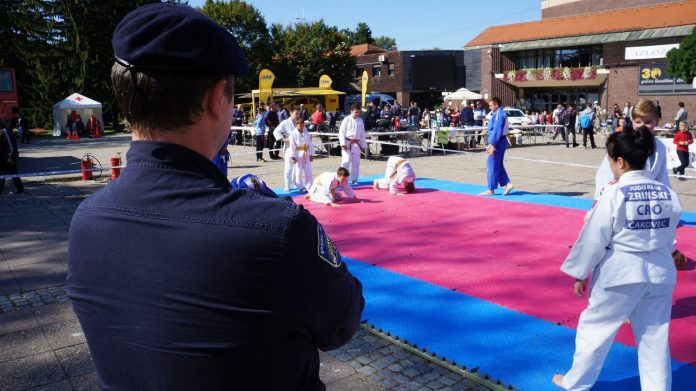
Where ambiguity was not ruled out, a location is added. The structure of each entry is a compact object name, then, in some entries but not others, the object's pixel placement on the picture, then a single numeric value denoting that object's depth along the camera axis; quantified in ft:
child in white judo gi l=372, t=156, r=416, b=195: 37.42
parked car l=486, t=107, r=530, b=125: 94.96
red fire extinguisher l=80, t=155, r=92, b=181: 45.91
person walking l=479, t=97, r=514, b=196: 35.37
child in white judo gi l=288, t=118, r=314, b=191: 39.81
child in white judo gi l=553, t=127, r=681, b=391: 10.54
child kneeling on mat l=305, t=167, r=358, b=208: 34.32
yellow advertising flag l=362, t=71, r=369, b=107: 84.74
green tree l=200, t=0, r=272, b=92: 174.50
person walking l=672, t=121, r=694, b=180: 41.81
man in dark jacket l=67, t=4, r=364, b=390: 3.36
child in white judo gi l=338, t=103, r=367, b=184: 42.37
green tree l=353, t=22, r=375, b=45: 342.64
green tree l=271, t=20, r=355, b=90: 176.65
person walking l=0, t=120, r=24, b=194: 39.70
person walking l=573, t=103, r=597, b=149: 69.97
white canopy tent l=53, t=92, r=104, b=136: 108.37
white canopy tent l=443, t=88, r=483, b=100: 103.86
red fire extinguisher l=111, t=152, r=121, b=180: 42.78
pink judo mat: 16.98
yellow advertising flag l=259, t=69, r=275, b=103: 91.65
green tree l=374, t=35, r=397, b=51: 466.29
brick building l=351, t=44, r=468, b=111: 165.58
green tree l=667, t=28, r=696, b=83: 81.25
